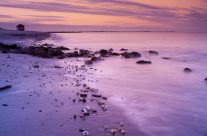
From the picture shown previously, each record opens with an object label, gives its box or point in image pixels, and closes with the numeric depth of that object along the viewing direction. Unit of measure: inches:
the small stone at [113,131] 211.5
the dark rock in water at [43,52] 660.6
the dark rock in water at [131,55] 819.9
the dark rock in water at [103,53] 846.1
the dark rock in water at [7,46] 719.2
